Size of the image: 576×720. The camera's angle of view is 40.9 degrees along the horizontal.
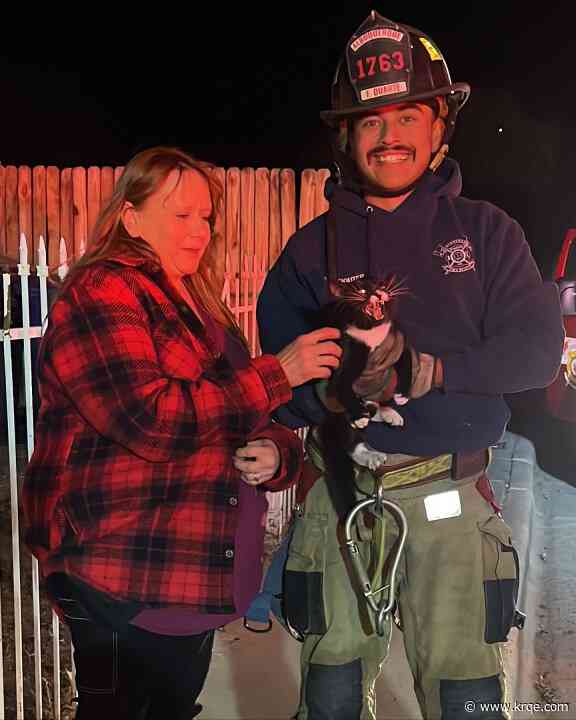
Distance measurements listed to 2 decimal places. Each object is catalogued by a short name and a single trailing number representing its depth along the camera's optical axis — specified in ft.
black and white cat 5.21
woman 4.84
